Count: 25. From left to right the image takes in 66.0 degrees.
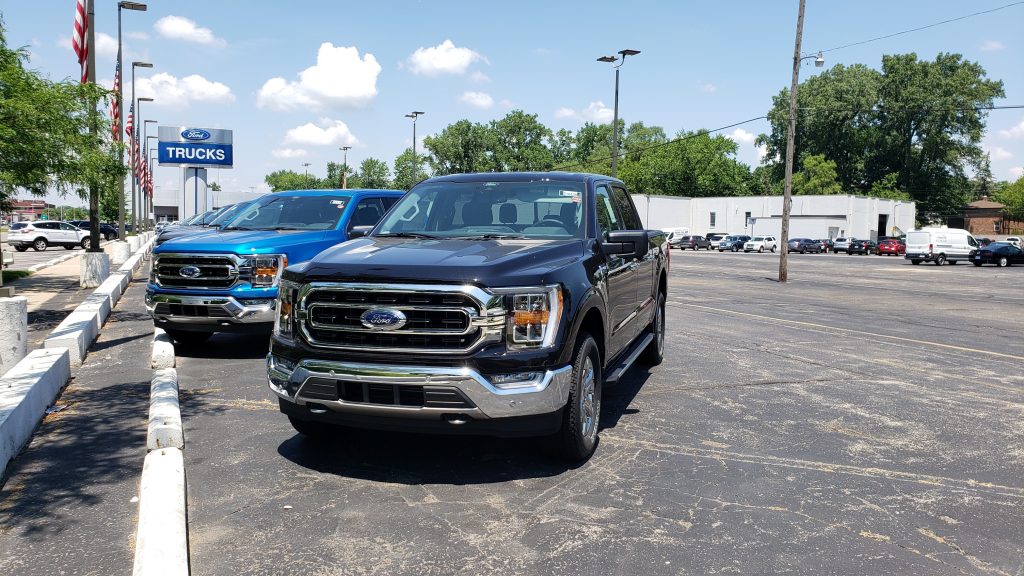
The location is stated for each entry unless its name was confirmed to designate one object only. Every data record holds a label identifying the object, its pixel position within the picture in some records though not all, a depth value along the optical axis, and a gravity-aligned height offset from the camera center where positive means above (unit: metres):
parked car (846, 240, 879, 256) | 61.72 -0.11
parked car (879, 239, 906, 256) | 58.31 -0.07
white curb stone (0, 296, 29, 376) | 7.21 -1.05
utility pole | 26.03 +2.77
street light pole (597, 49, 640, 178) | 38.34 +8.83
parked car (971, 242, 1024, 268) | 40.59 -0.25
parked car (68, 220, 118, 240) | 56.70 -0.72
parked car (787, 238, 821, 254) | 63.25 -0.15
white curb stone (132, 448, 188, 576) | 3.45 -1.45
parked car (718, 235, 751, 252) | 67.25 -0.13
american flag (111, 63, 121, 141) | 25.30 +3.79
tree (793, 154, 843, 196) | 86.19 +7.38
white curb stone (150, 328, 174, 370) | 7.90 -1.33
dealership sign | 45.66 +4.57
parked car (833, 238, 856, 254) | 62.45 +0.05
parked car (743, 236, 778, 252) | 65.00 -0.15
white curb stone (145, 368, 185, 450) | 5.07 -1.35
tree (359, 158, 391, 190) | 121.91 +9.09
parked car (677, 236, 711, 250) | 70.88 -0.20
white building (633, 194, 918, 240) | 69.81 +2.68
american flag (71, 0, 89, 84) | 17.01 +4.02
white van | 41.59 +0.13
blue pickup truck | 8.49 -0.58
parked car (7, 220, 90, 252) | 39.84 -0.82
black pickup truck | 4.46 -0.63
